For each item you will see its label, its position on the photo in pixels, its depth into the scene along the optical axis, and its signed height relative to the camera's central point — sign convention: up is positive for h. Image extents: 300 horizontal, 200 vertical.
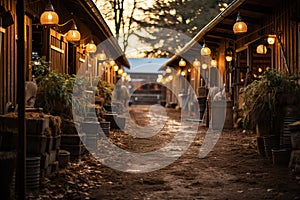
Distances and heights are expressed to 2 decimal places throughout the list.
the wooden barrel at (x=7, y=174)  4.67 -0.78
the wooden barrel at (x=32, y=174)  5.47 -0.90
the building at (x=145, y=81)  46.28 +2.29
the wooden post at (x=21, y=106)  4.74 -0.05
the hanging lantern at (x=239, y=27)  11.08 +1.89
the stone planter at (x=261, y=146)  8.70 -0.88
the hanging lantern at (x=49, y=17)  8.17 +1.58
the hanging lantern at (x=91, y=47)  13.79 +1.72
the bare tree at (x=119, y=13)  32.75 +6.73
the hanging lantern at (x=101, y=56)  16.80 +1.75
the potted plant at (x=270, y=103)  8.16 -0.02
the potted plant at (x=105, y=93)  15.17 +0.30
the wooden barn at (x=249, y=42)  10.69 +1.95
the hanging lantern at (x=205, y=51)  15.78 +1.83
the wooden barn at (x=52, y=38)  7.36 +1.58
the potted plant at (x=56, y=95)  8.30 +0.13
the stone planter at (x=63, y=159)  7.06 -0.92
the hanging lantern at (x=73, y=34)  10.72 +1.65
